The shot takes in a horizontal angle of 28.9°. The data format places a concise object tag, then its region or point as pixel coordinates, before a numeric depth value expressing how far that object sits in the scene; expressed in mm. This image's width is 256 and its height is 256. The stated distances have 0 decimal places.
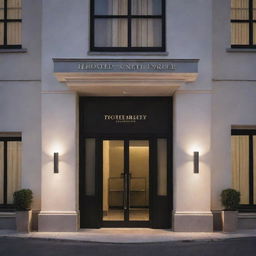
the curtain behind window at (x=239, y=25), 14711
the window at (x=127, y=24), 14414
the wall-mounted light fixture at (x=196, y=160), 14008
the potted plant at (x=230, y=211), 13750
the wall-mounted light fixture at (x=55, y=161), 14023
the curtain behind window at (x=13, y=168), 14758
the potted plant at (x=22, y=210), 13812
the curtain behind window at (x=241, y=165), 14703
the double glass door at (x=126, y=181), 14867
